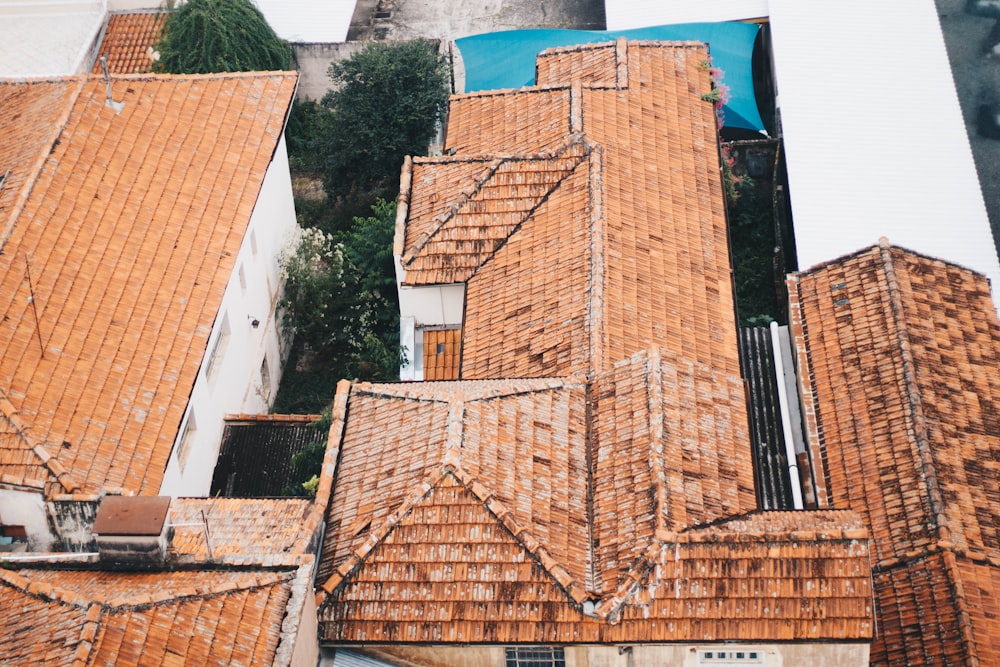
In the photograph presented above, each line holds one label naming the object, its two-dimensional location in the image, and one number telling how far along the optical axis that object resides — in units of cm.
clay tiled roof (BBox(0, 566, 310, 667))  2198
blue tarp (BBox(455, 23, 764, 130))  4619
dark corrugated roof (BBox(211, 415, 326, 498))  3491
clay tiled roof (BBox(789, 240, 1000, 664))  2798
